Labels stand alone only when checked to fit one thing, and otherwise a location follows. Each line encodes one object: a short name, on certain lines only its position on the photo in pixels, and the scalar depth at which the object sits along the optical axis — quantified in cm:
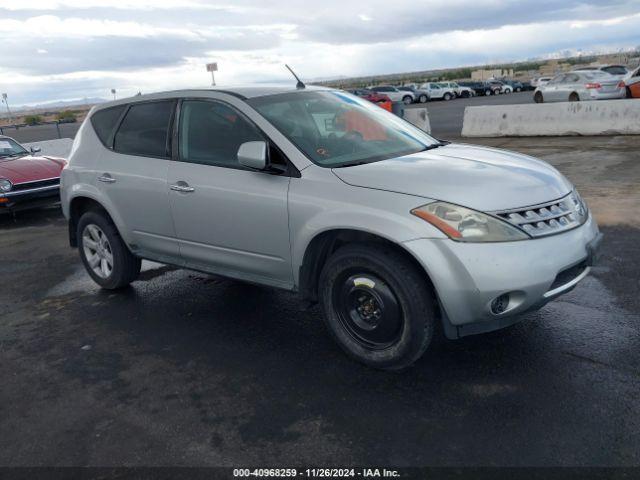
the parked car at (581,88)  2086
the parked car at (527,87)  4956
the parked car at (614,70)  2341
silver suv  327
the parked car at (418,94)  4394
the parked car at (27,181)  923
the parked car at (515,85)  4859
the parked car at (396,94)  4246
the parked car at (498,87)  4741
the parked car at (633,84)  1875
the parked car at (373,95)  3811
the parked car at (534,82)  4640
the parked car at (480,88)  4666
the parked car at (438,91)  4397
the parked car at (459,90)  4500
